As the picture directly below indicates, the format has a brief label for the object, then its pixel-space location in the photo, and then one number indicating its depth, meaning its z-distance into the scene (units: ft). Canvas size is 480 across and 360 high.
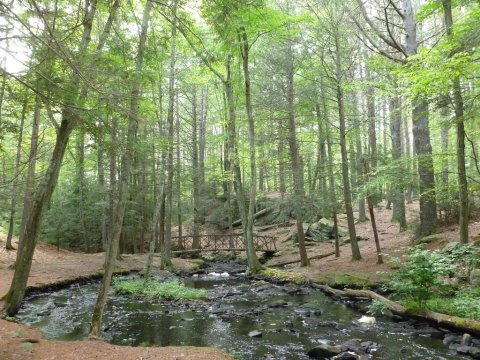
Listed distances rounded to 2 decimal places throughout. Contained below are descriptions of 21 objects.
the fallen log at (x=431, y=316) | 20.28
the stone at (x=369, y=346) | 19.75
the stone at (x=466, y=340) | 19.30
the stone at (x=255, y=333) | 22.89
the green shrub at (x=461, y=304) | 21.26
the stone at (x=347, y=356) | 18.29
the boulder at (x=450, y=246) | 29.55
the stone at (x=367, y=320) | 24.73
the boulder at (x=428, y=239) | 37.63
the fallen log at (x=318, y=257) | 50.83
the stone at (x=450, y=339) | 20.06
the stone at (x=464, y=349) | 18.48
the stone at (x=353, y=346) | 19.53
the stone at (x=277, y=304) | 31.19
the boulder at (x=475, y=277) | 24.79
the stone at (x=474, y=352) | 17.92
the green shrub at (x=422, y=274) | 22.52
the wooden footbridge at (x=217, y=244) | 63.36
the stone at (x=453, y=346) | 19.16
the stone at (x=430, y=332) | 21.39
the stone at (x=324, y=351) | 18.85
